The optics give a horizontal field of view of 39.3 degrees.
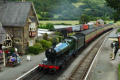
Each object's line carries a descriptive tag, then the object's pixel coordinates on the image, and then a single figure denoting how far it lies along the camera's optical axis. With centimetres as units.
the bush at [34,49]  2967
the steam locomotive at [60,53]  1934
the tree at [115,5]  3262
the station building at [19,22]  2850
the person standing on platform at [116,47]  3091
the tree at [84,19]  10325
